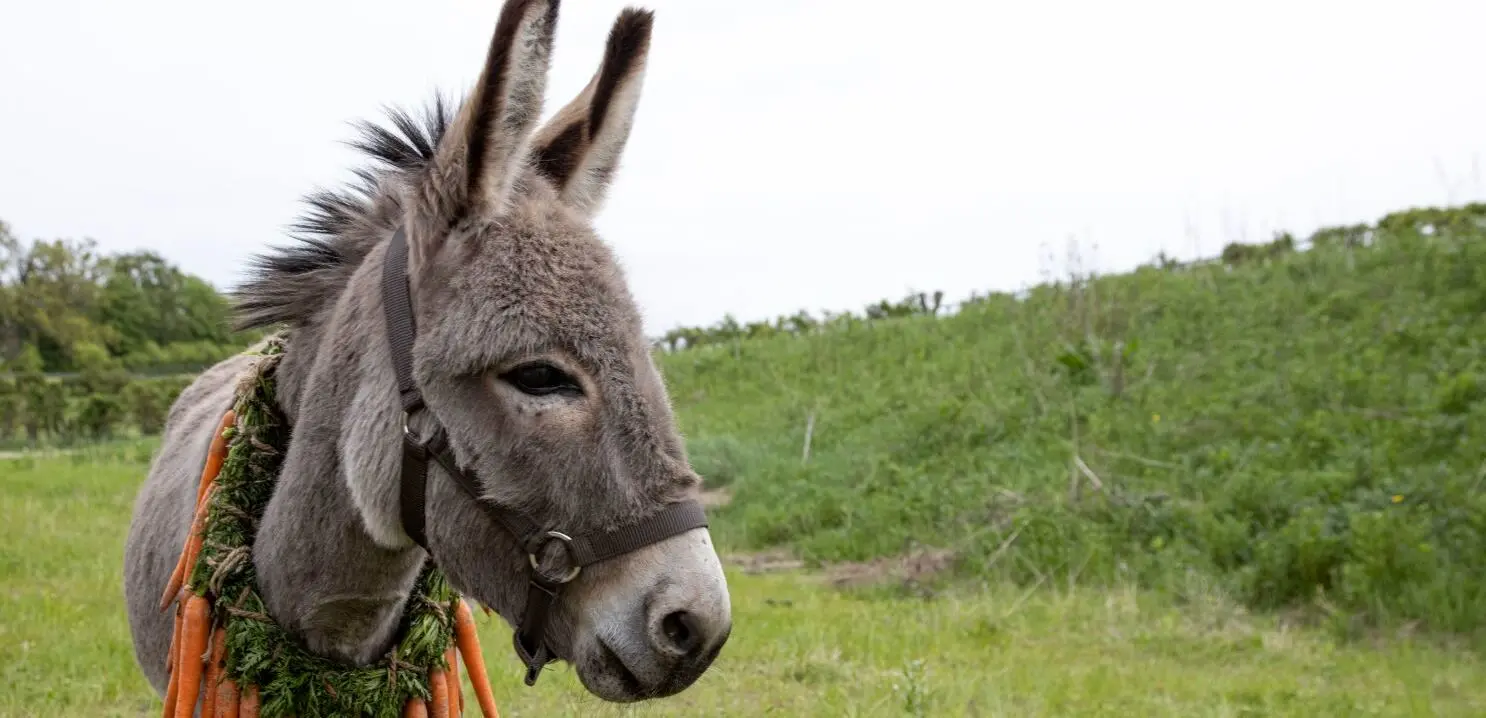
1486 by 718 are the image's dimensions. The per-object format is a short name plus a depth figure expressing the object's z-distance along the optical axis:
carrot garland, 2.47
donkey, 1.98
